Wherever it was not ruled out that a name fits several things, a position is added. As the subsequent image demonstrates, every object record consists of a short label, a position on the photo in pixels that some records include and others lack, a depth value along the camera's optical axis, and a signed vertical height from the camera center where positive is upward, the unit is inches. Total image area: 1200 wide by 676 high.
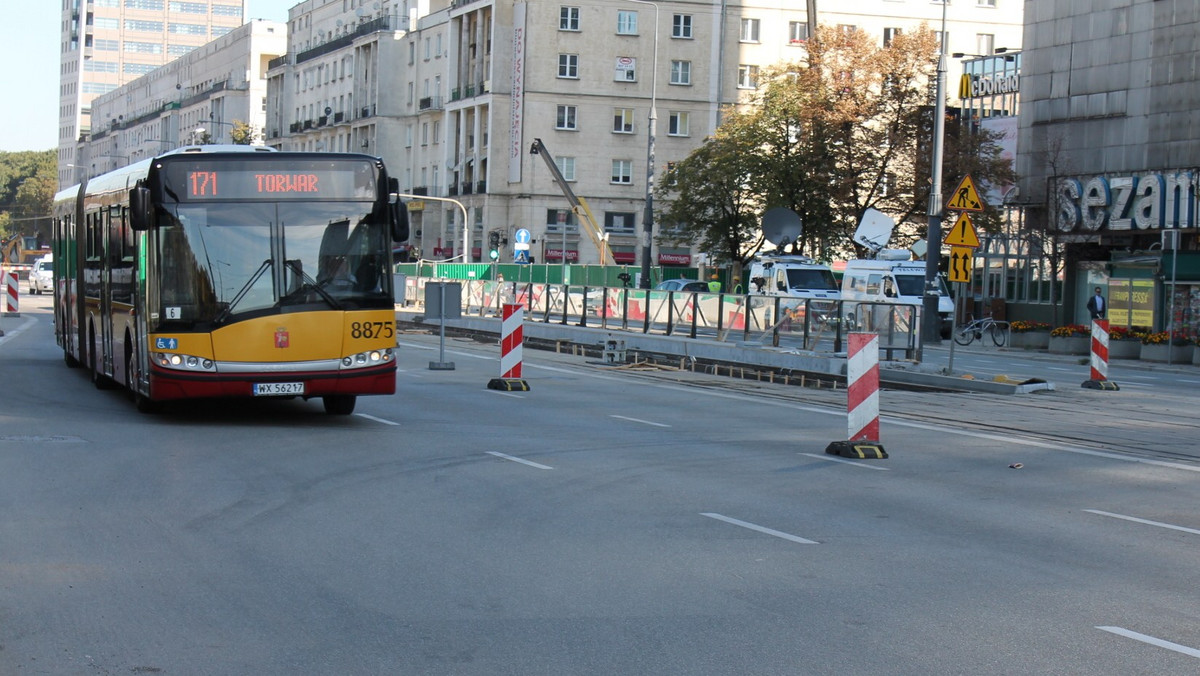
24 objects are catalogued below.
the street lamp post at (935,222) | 1531.7 +39.3
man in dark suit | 1572.3 -46.2
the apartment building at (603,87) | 3213.6 +362.5
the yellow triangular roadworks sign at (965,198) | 989.2 +41.7
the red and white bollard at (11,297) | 1726.1 -81.0
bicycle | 1795.0 -90.1
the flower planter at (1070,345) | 1599.4 -91.6
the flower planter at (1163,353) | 1451.8 -88.1
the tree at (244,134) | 3909.9 +310.7
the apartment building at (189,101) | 5403.5 +555.1
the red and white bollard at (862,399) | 569.0 -56.0
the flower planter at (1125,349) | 1526.8 -89.5
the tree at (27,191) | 6245.1 +184.6
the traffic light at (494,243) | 2699.3 +5.1
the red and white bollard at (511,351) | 849.5 -63.1
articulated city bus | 600.4 -14.8
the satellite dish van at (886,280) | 1738.4 -27.8
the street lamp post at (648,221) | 2177.7 +43.5
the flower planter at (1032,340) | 1705.2 -92.6
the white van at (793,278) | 1775.3 -28.9
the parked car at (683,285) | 2466.3 -59.2
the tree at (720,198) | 2292.1 +86.5
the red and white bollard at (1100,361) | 994.1 -67.5
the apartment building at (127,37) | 7214.6 +990.4
